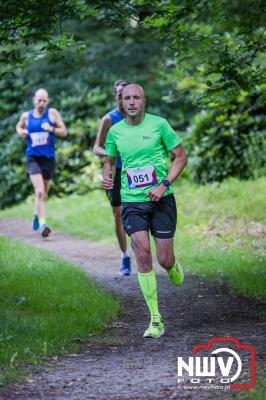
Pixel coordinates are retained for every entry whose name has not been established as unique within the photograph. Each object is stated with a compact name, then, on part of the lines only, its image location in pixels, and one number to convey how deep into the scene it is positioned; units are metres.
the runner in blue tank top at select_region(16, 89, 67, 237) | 22.57
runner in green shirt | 11.83
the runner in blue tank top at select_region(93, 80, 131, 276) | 15.57
